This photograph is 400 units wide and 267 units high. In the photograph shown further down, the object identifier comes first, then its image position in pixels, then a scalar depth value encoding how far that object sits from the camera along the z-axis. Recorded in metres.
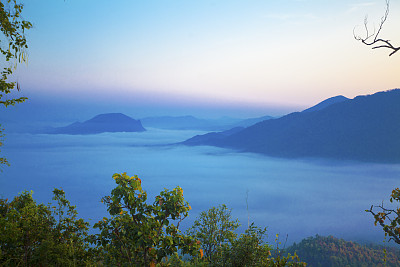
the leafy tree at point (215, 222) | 18.06
